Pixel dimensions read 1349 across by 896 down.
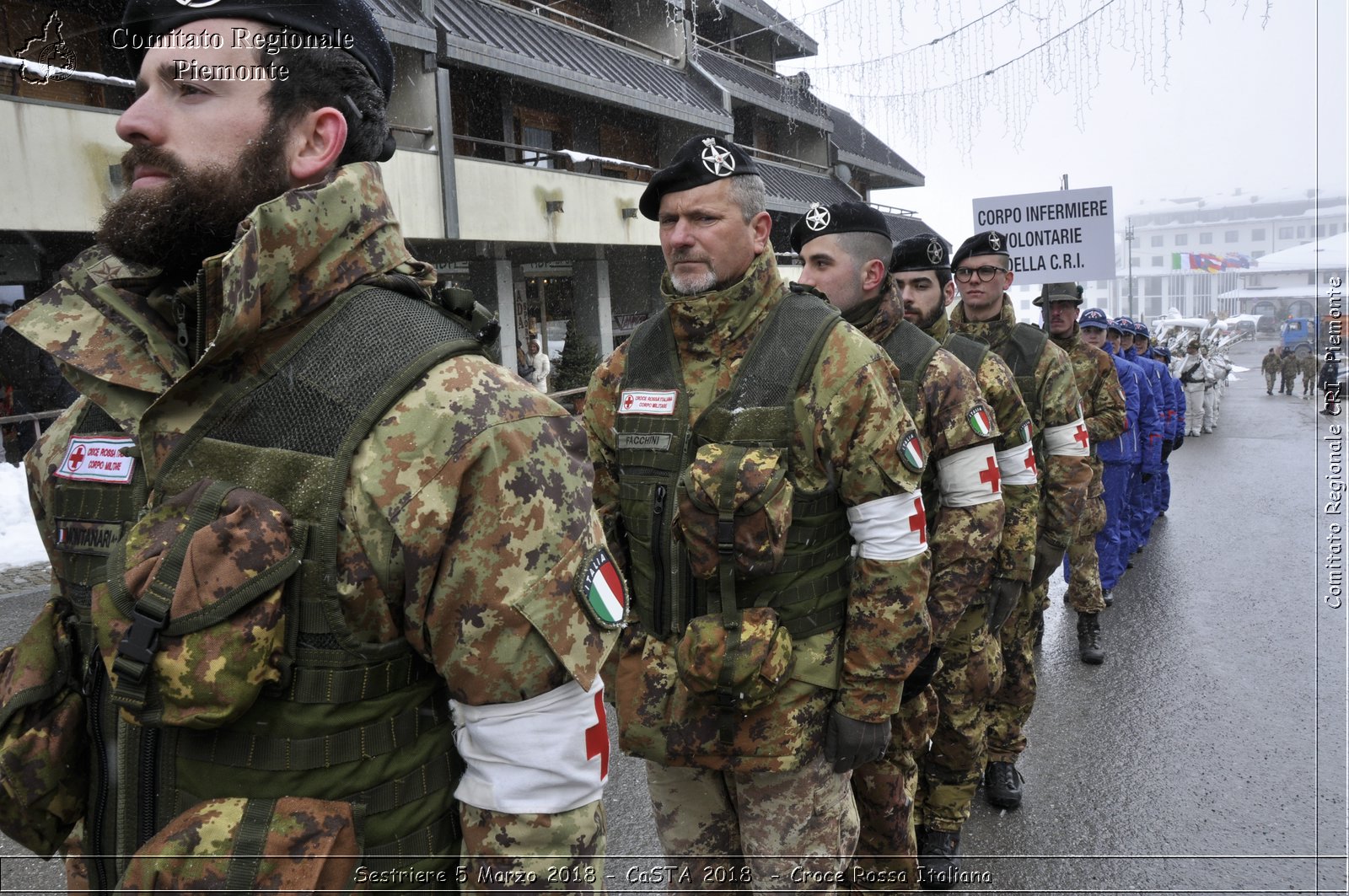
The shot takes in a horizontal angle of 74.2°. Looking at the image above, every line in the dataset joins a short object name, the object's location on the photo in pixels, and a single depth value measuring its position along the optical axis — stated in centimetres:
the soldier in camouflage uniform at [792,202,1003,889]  306
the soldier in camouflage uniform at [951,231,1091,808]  481
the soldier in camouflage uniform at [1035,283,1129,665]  712
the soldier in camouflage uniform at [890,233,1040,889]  365
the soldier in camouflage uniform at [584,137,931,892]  242
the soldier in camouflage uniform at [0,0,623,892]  124
